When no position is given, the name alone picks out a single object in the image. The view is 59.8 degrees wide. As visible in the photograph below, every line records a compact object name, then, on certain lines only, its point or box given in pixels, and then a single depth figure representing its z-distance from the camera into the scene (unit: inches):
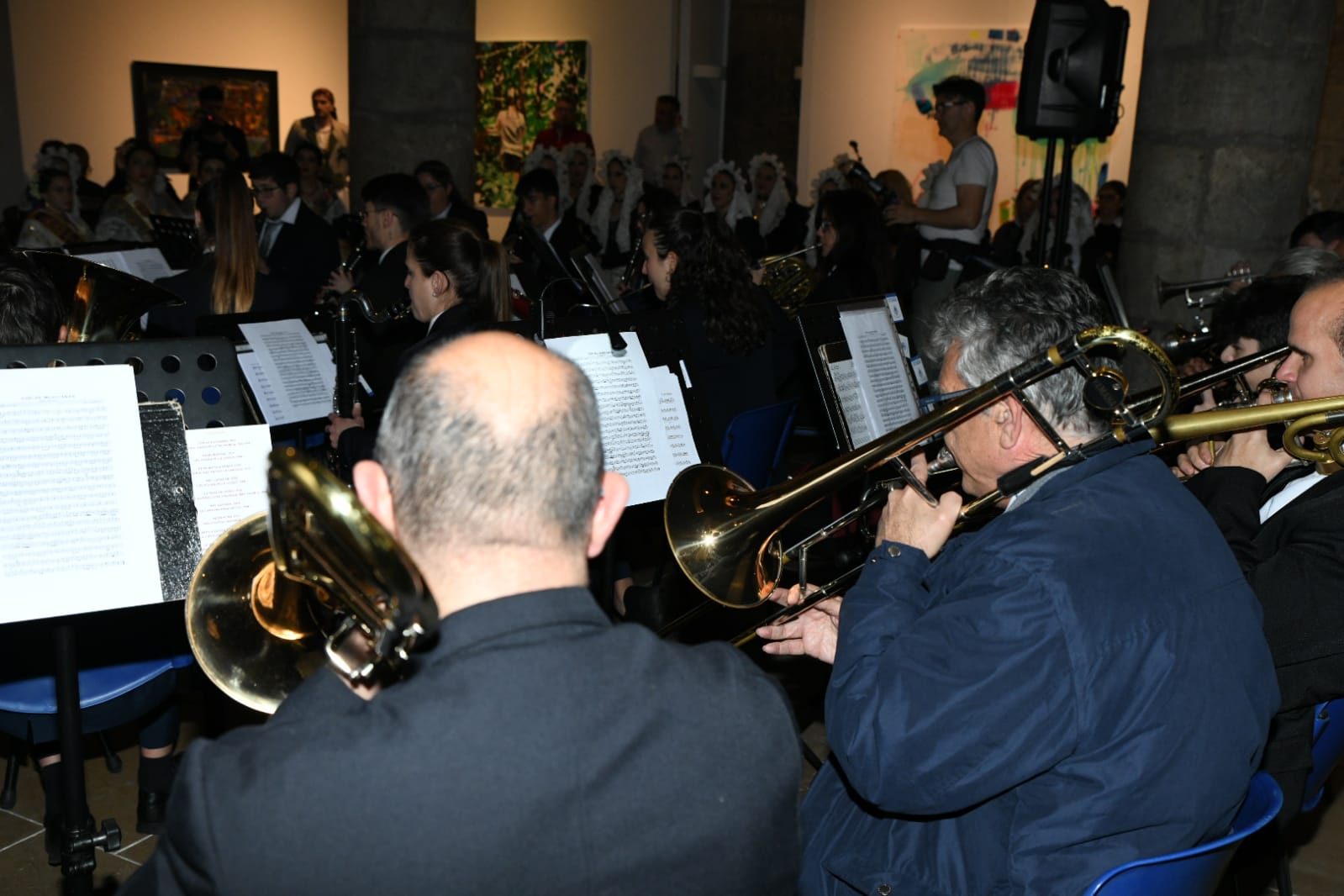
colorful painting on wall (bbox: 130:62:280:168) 376.5
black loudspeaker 188.7
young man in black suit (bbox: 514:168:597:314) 214.2
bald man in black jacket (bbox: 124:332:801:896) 37.6
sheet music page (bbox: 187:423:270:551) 78.4
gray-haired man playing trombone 58.1
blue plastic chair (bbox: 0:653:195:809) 94.0
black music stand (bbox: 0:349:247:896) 76.0
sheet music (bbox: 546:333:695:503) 108.1
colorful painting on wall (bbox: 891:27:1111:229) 385.7
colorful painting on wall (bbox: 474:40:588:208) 444.5
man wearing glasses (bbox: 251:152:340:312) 216.4
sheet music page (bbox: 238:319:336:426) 146.3
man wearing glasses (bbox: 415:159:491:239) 250.2
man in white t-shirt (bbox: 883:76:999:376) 237.8
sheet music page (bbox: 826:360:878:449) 120.3
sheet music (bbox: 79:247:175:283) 195.6
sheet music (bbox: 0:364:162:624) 71.3
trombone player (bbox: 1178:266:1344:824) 76.9
